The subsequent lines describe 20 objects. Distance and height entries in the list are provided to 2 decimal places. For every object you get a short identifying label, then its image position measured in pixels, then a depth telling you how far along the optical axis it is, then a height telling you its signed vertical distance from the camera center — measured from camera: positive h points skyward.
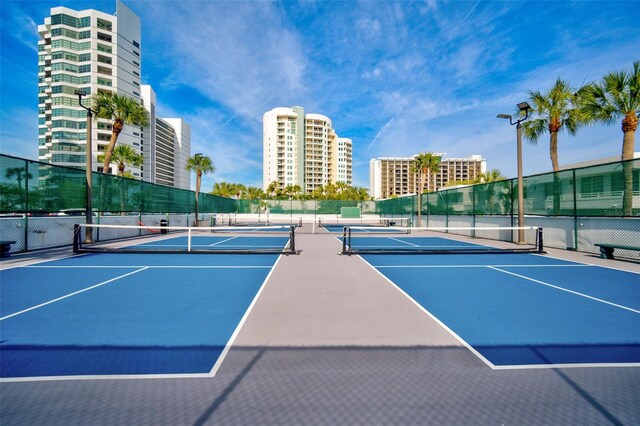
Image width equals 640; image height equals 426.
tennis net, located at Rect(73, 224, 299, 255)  11.35 -1.58
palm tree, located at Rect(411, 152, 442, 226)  31.36 +5.90
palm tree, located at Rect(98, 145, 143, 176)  36.06 +7.87
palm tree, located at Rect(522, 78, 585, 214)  18.23 +6.79
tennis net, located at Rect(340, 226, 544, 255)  11.95 -1.67
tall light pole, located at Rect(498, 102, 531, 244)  14.13 +1.57
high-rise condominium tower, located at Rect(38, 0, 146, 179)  68.06 +36.26
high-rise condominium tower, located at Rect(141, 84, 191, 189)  98.25 +29.79
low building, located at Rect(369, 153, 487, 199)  179.12 +27.59
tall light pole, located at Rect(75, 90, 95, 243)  13.36 +0.88
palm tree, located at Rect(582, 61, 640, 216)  13.16 +5.61
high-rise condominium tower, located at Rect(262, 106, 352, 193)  127.44 +31.26
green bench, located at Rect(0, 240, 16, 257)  9.93 -1.26
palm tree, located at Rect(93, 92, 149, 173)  24.81 +9.61
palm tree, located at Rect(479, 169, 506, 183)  43.62 +6.34
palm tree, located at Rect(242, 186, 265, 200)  97.15 +7.49
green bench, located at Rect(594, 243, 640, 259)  10.53 -1.42
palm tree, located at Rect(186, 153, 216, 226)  33.19 +6.17
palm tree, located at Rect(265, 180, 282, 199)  98.91 +8.35
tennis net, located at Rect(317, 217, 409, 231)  30.47 -1.07
